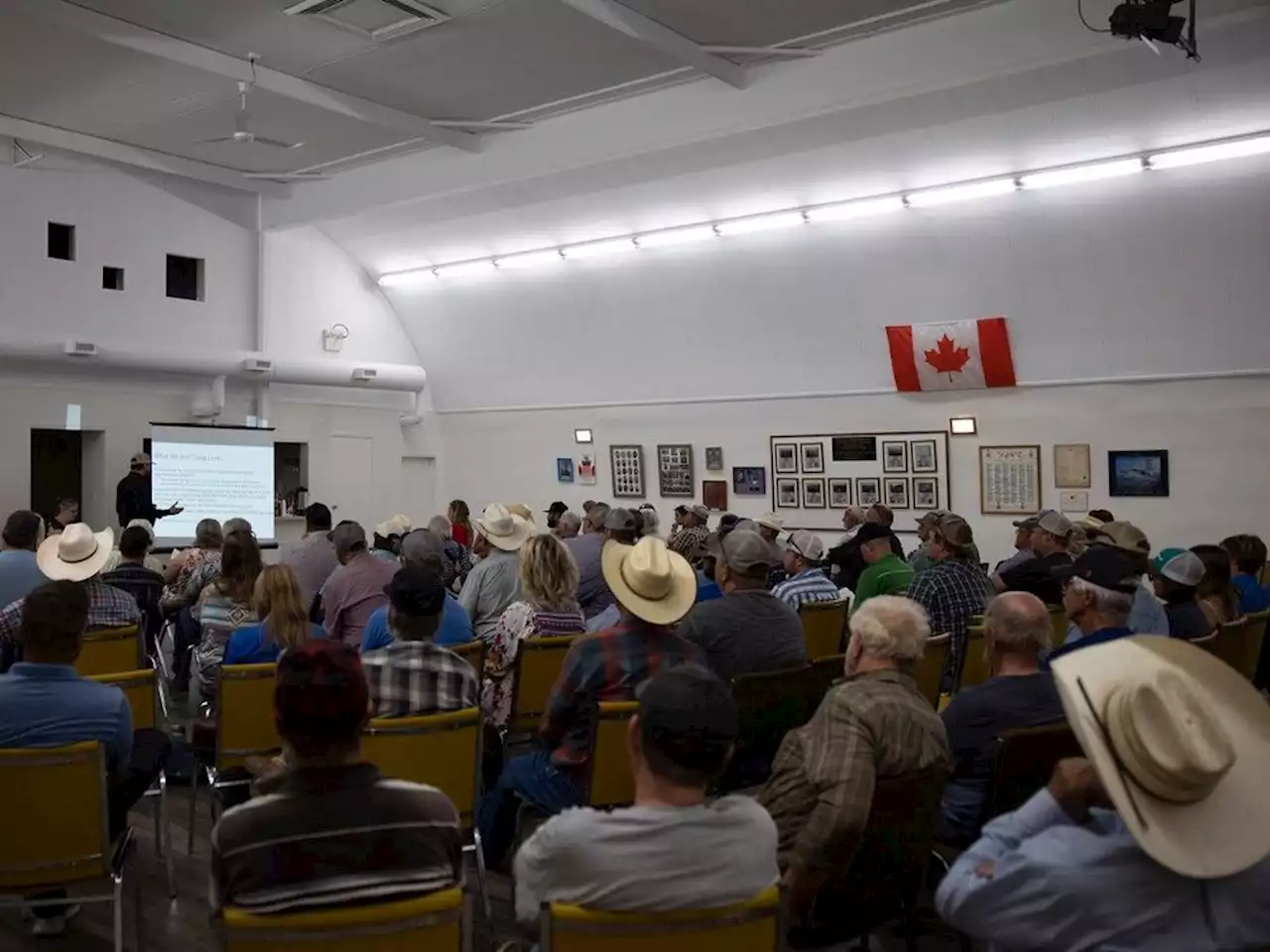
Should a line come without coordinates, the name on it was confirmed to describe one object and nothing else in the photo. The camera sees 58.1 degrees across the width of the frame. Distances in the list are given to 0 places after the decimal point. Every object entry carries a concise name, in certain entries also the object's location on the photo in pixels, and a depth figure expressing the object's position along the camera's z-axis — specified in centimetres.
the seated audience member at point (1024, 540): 719
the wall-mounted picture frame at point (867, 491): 1170
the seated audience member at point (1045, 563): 579
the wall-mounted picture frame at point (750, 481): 1258
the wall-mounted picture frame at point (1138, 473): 1003
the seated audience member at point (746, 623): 421
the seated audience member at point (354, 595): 568
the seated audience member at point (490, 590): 588
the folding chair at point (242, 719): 417
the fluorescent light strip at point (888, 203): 851
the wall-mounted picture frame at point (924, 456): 1127
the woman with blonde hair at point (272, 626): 443
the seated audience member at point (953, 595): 545
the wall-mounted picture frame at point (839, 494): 1190
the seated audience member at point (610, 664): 361
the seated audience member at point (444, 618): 445
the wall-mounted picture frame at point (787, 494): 1230
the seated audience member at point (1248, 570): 649
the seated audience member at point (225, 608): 503
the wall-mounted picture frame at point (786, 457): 1229
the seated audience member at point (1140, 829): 168
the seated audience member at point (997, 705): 328
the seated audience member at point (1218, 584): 568
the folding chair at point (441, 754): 331
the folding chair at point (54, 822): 297
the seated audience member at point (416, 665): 351
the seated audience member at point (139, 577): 649
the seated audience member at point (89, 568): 530
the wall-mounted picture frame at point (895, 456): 1146
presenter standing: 1173
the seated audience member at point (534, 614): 468
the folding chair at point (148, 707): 392
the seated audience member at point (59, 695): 313
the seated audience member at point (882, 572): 622
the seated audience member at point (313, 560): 730
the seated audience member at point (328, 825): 202
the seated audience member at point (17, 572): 582
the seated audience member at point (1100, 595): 399
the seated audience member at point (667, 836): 200
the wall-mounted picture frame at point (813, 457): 1209
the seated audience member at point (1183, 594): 506
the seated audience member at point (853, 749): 274
